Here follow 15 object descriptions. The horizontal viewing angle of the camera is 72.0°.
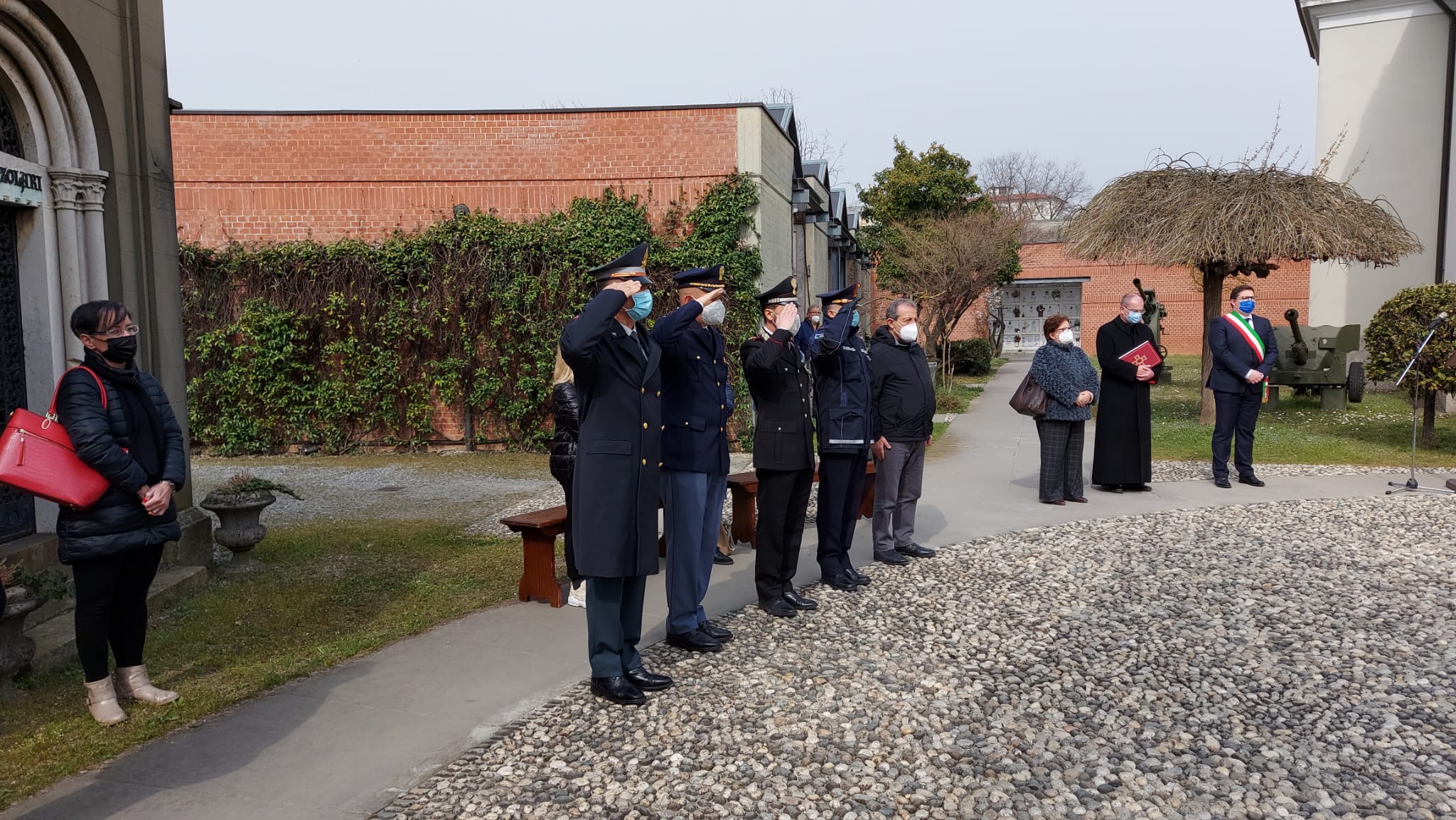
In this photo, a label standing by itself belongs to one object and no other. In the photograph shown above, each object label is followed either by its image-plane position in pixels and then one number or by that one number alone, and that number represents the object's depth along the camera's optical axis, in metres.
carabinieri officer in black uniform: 5.49
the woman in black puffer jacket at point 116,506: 4.02
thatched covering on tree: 13.38
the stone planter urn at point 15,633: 4.28
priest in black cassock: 9.35
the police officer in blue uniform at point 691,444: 4.82
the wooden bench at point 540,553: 5.89
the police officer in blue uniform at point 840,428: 6.01
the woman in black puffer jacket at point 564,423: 5.58
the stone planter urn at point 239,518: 6.74
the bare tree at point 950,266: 22.53
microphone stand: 9.34
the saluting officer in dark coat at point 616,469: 4.23
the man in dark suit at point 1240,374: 9.62
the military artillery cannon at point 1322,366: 16.52
